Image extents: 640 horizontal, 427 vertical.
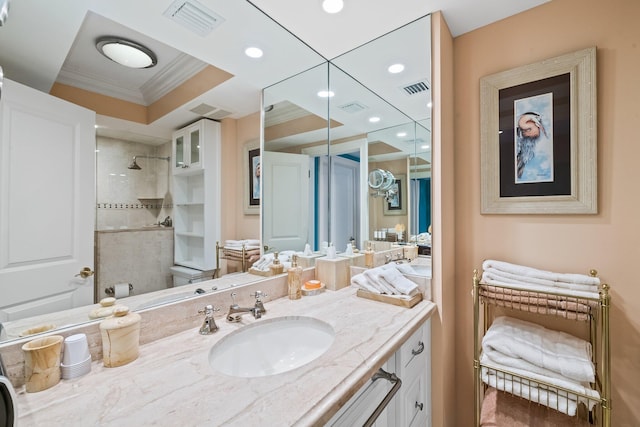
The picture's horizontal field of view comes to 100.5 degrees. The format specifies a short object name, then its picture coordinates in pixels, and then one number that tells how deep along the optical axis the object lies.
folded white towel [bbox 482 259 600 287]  1.09
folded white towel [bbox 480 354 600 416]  0.98
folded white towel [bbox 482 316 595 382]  0.98
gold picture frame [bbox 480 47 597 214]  1.18
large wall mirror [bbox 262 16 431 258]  1.52
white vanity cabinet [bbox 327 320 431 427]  0.83
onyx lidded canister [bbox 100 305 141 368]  0.80
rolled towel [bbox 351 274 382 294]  1.46
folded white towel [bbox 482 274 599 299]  1.05
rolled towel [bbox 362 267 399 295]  1.41
